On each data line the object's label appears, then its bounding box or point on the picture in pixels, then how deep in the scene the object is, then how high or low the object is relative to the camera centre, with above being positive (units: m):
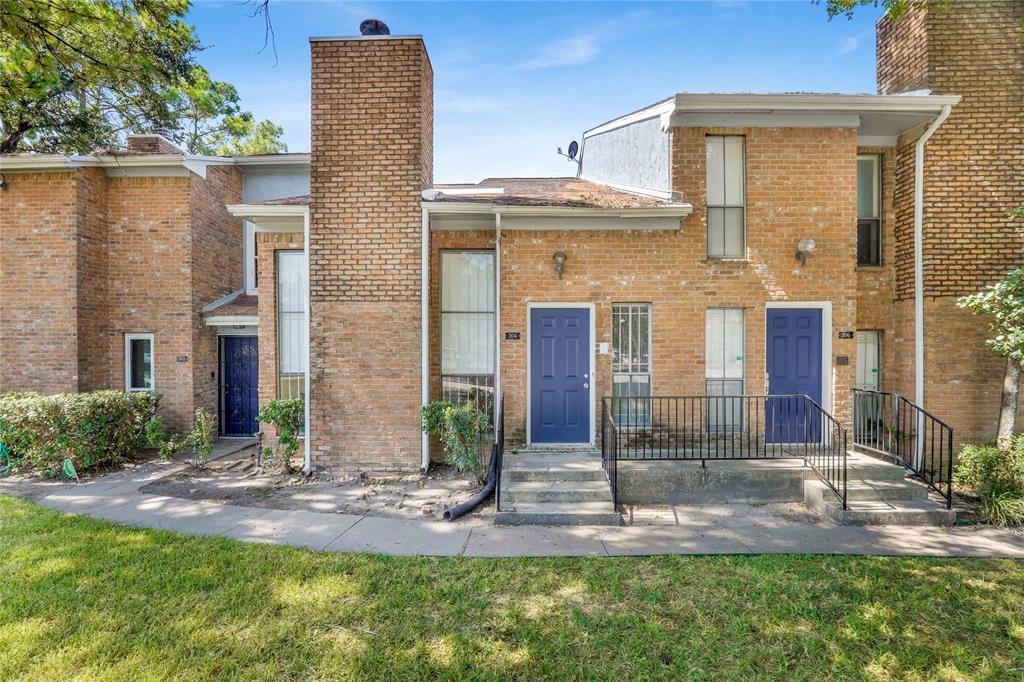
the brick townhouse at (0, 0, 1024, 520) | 7.16 +1.20
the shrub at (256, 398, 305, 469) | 7.15 -1.27
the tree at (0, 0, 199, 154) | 5.64 +3.82
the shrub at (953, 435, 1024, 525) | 5.49 -1.76
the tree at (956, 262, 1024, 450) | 6.32 +0.15
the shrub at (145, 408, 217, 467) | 7.35 -1.61
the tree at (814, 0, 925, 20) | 6.08 +4.56
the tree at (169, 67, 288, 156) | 17.16 +8.42
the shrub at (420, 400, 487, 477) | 6.39 -1.36
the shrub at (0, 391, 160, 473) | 7.00 -1.39
